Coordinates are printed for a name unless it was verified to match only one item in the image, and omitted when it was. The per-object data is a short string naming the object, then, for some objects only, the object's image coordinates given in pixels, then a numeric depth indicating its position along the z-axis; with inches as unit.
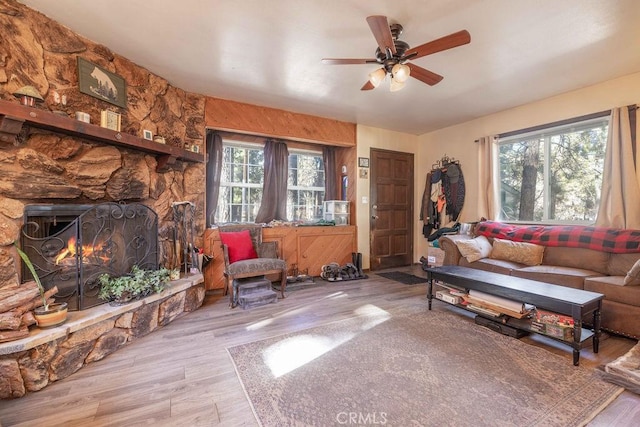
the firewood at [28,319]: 66.9
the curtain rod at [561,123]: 122.8
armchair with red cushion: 123.6
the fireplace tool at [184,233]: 124.7
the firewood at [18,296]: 66.1
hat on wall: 185.5
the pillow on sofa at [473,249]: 135.3
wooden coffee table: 74.7
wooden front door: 195.6
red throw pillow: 133.4
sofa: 90.6
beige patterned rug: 57.3
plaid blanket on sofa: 106.5
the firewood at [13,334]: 62.7
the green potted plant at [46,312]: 69.7
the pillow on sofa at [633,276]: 89.3
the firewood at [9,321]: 63.5
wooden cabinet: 142.3
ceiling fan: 72.2
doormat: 163.2
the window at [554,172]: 130.3
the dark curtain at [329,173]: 193.2
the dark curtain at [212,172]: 153.6
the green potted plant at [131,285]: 87.4
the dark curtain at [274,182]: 170.6
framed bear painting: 91.3
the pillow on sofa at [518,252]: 126.6
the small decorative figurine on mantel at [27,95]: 72.9
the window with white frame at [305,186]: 185.6
